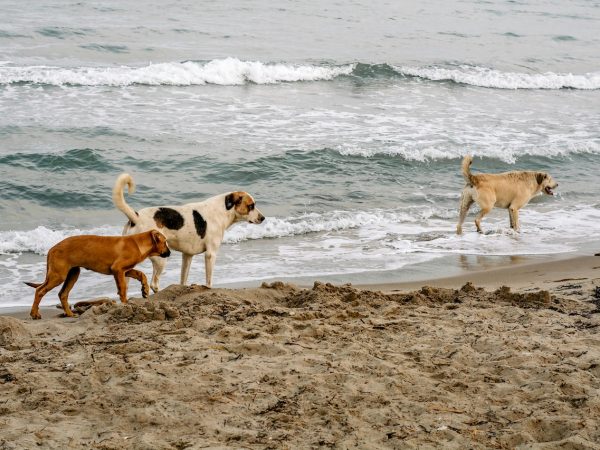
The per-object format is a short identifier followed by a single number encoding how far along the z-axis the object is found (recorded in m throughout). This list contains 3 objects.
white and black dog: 17.36
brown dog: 15.20
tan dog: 25.20
